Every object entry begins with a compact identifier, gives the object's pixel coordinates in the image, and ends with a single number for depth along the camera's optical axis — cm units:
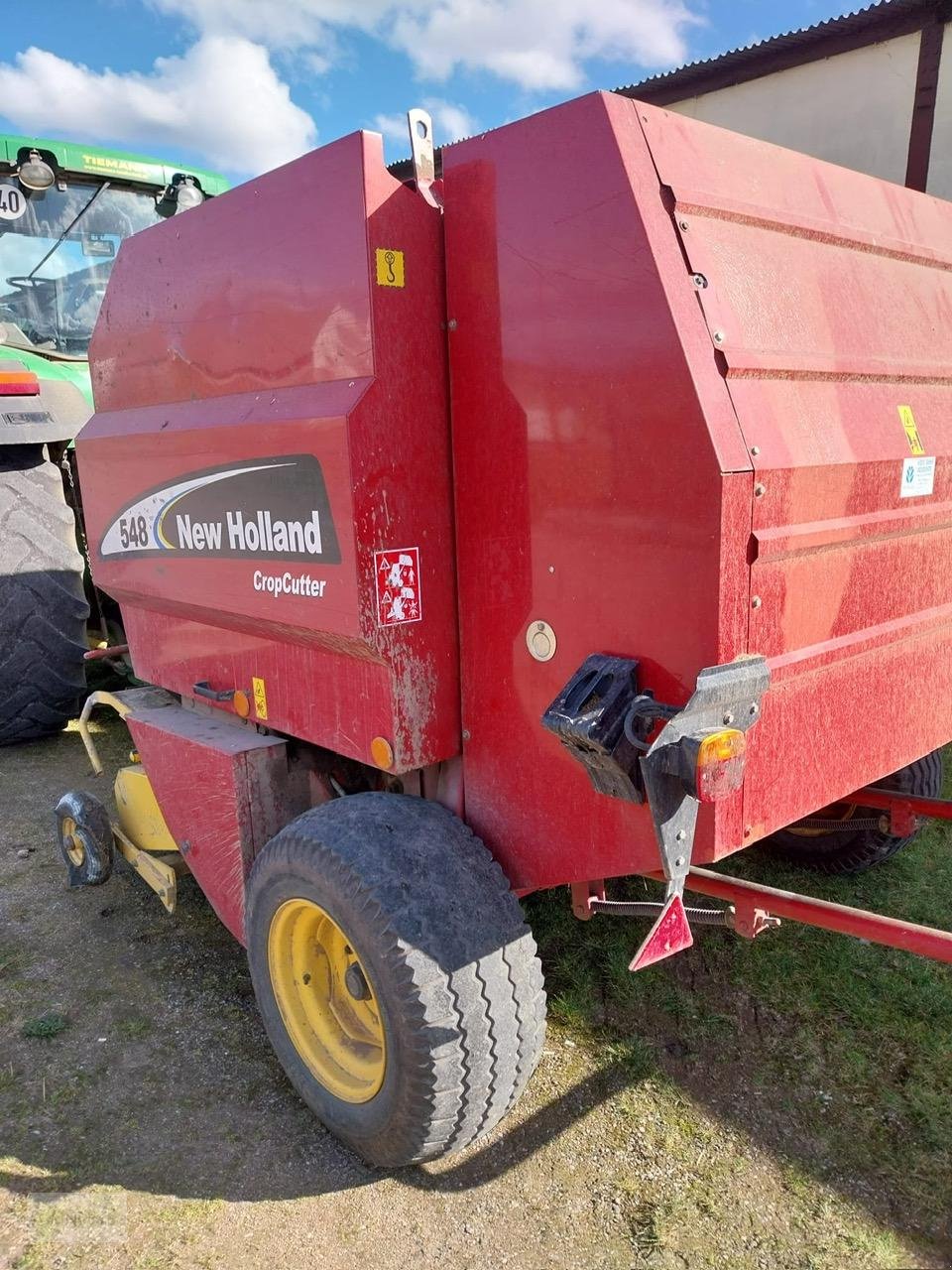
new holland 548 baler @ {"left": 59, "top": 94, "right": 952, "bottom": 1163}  168
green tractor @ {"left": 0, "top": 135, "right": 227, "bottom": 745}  426
